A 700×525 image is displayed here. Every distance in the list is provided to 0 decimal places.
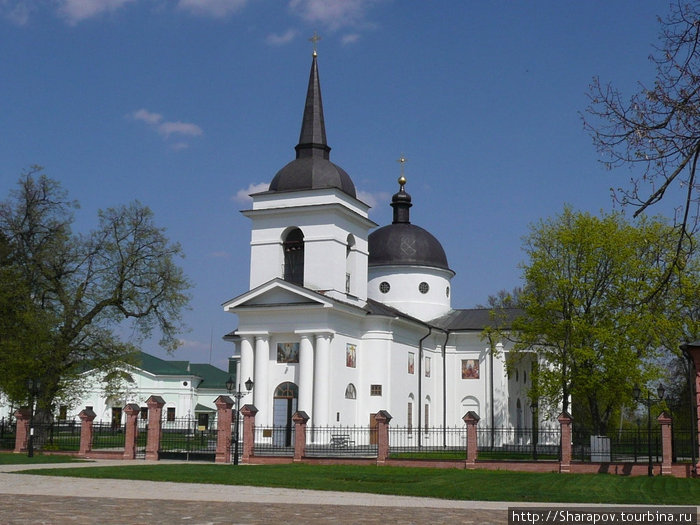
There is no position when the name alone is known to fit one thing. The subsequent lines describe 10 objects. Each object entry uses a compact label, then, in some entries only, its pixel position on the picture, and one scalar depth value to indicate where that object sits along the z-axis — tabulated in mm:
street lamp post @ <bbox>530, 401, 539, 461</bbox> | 29231
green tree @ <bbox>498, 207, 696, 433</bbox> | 34875
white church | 38312
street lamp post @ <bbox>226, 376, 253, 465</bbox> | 28562
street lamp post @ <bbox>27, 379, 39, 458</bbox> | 30297
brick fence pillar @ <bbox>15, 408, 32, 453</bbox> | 33031
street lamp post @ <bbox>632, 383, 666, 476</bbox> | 25406
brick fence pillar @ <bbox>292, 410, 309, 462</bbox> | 29781
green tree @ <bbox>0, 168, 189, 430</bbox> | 35000
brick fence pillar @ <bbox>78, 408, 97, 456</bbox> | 31594
